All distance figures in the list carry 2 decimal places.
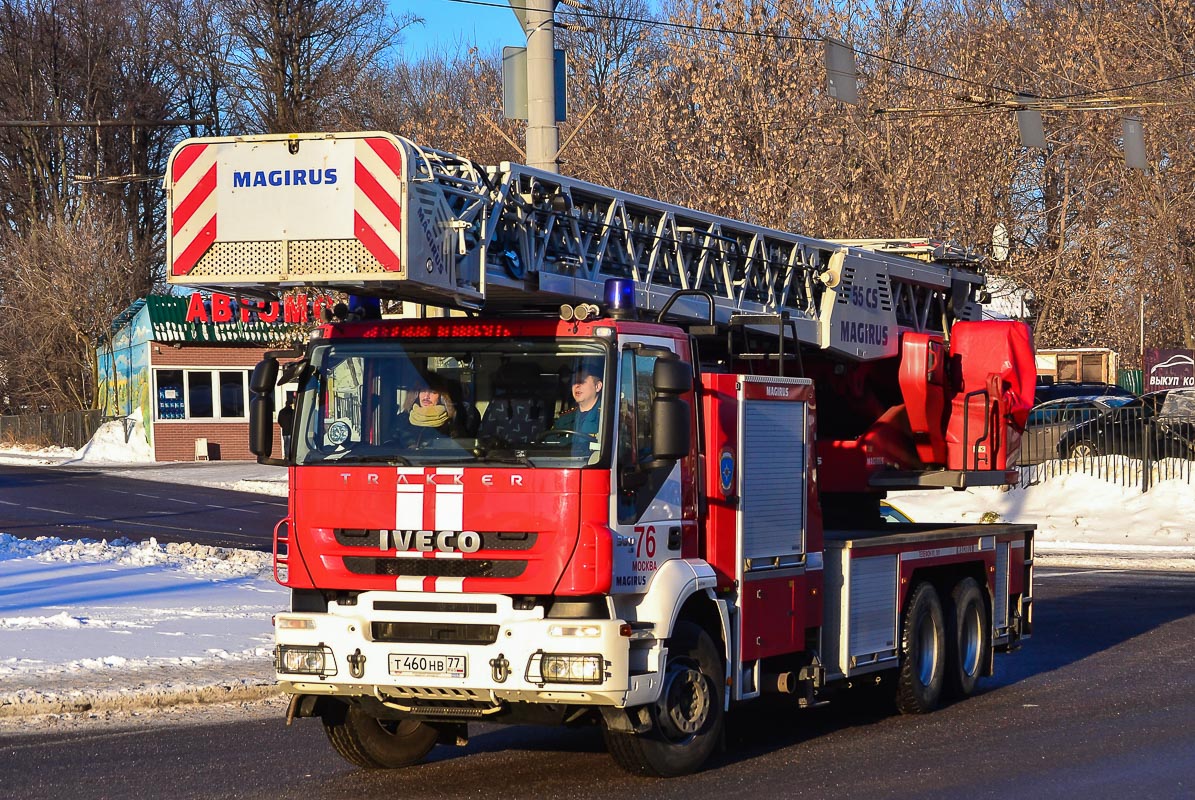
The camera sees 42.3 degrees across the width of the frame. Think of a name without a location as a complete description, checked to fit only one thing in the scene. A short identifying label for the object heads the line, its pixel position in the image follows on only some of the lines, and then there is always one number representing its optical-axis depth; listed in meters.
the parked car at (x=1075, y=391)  36.00
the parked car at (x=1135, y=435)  29.61
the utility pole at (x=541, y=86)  14.10
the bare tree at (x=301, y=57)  50.91
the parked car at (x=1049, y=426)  30.97
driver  7.96
